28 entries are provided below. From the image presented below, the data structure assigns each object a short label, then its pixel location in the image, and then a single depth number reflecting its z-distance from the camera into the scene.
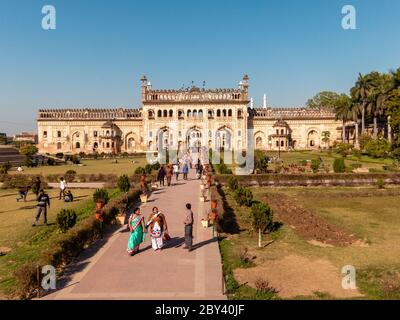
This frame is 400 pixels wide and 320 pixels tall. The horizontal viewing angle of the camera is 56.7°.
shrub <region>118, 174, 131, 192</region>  19.55
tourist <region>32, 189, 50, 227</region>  12.66
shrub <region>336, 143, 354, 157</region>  44.18
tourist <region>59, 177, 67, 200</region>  18.28
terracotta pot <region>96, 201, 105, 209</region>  12.16
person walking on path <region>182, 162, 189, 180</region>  24.69
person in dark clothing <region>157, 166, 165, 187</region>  21.83
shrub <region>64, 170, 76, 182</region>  25.39
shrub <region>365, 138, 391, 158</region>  37.47
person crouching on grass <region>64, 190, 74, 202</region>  17.88
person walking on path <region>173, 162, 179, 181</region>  24.86
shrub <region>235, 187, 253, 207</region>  16.84
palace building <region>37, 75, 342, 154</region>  59.56
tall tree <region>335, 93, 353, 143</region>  53.09
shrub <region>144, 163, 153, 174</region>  26.54
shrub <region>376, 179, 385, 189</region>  22.52
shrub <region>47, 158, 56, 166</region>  40.28
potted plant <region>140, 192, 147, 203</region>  16.42
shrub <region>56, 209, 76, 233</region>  11.29
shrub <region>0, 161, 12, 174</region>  27.09
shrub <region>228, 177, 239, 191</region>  21.10
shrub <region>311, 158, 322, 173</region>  26.53
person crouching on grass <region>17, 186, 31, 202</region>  18.01
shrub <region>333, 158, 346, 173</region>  25.91
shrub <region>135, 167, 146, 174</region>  25.11
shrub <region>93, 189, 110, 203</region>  16.05
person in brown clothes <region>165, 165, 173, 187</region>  21.39
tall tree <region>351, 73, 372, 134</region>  49.78
